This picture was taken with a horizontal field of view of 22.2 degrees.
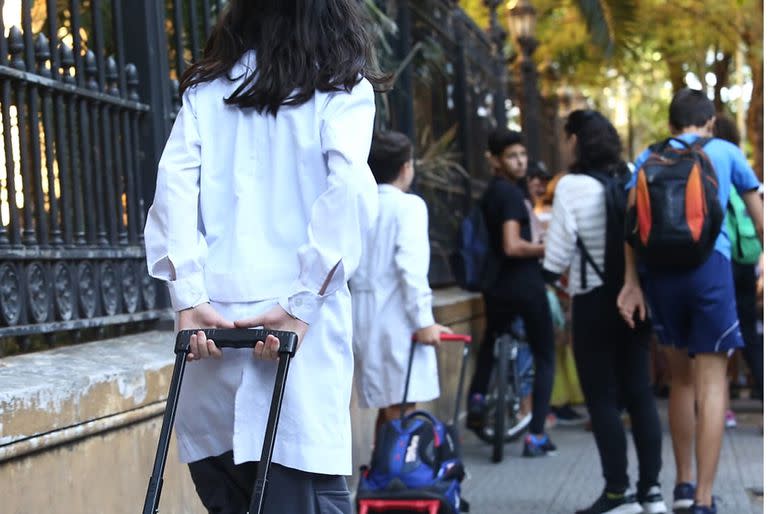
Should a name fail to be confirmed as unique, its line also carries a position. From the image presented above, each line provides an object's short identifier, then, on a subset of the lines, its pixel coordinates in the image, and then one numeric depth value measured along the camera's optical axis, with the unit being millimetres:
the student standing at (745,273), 9553
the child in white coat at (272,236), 4340
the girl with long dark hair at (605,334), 8998
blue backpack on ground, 7424
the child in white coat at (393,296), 8567
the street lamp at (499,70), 19593
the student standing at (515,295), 12390
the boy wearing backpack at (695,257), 8239
